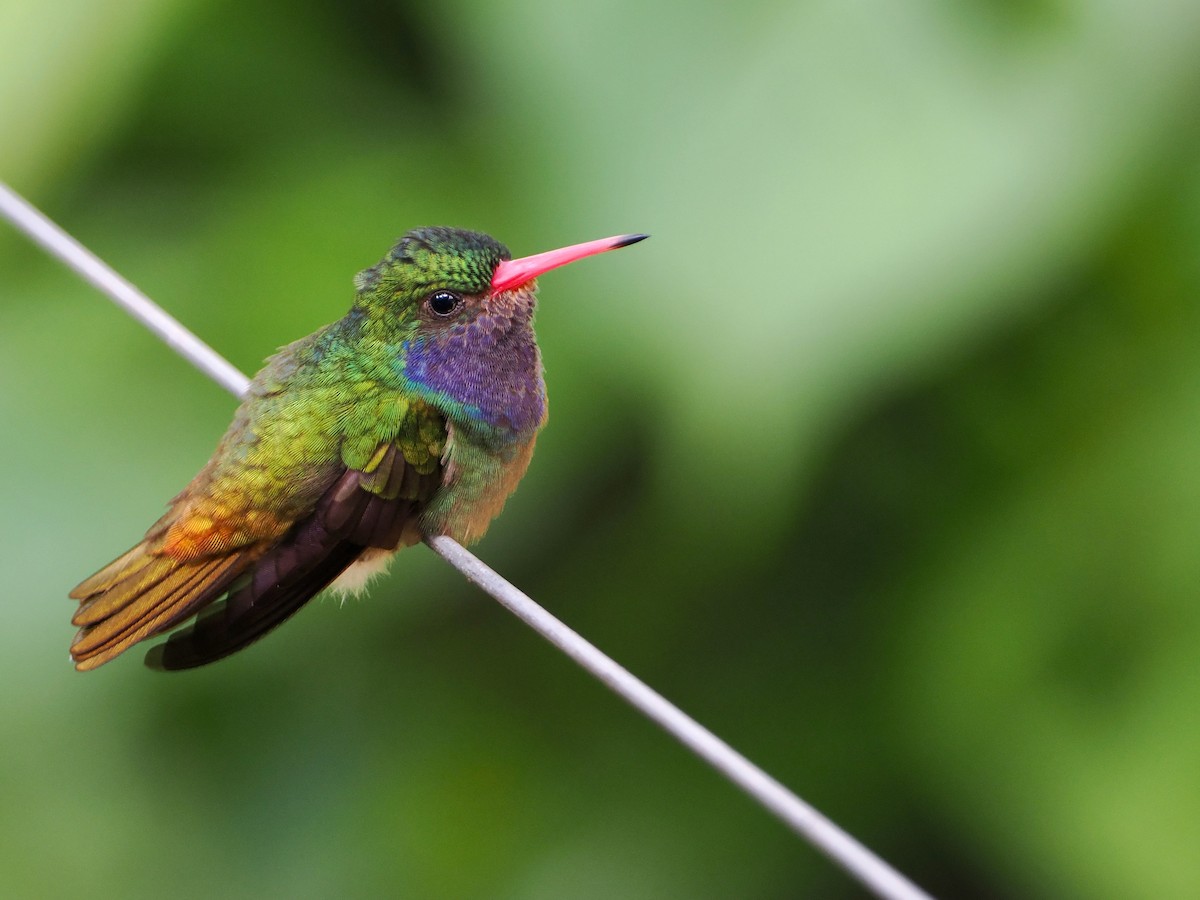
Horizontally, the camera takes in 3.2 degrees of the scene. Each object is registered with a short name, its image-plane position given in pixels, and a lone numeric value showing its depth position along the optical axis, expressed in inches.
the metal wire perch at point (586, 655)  77.1
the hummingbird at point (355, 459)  96.0
